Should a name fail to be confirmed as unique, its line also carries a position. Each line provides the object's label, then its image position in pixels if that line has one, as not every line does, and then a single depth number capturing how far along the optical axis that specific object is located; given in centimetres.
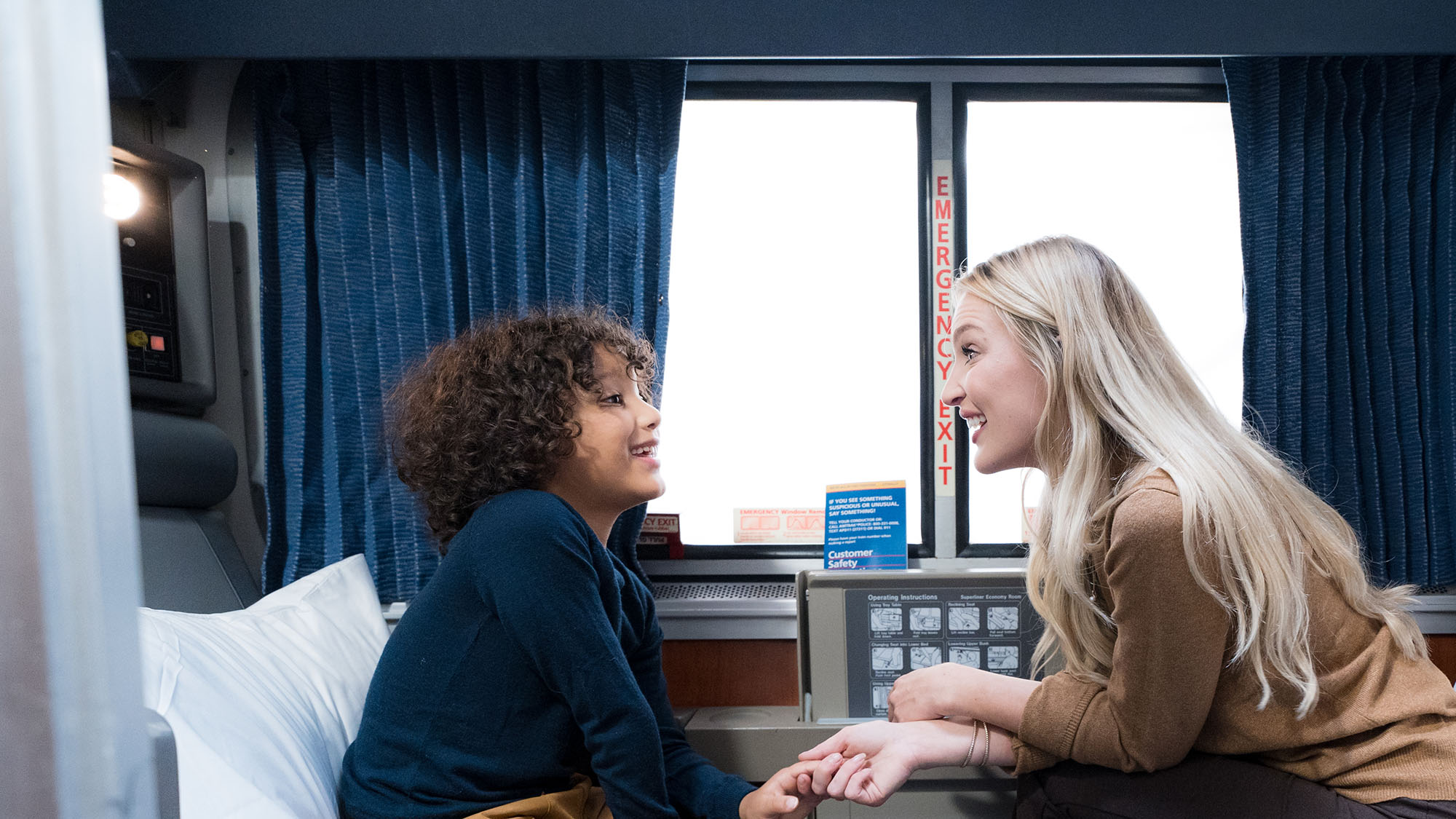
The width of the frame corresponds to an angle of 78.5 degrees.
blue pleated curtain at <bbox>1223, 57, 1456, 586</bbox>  187
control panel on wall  167
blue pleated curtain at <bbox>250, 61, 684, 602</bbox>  189
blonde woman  96
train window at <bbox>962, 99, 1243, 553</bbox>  209
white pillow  94
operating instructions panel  152
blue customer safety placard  166
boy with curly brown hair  107
